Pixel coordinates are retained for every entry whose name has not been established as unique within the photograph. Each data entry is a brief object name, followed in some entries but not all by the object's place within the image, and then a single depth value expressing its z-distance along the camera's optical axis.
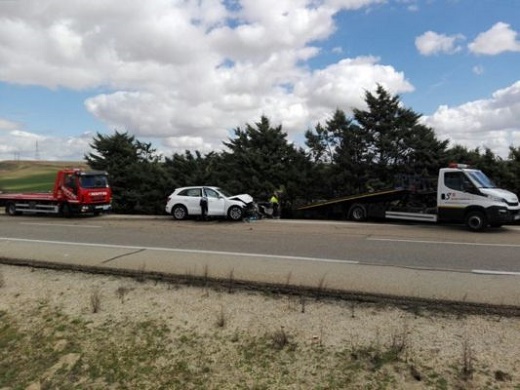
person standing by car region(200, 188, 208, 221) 20.11
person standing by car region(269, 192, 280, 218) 21.83
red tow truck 23.23
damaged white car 20.20
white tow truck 15.22
